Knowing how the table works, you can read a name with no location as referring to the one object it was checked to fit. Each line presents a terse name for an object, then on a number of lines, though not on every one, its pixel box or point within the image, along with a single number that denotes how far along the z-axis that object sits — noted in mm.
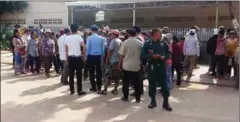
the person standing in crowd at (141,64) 6801
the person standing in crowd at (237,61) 8778
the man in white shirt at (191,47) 9312
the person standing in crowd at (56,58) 10900
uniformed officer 6337
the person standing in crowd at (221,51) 9519
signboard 12953
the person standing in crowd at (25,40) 10969
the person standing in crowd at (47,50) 10141
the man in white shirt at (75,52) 7480
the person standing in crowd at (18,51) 10266
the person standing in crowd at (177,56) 8555
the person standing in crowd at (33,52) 10727
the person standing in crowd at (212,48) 9938
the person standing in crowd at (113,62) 7633
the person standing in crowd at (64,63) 8844
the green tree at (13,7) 21453
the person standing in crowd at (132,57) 6836
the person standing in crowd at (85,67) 9807
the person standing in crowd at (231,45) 9391
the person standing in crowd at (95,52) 7672
